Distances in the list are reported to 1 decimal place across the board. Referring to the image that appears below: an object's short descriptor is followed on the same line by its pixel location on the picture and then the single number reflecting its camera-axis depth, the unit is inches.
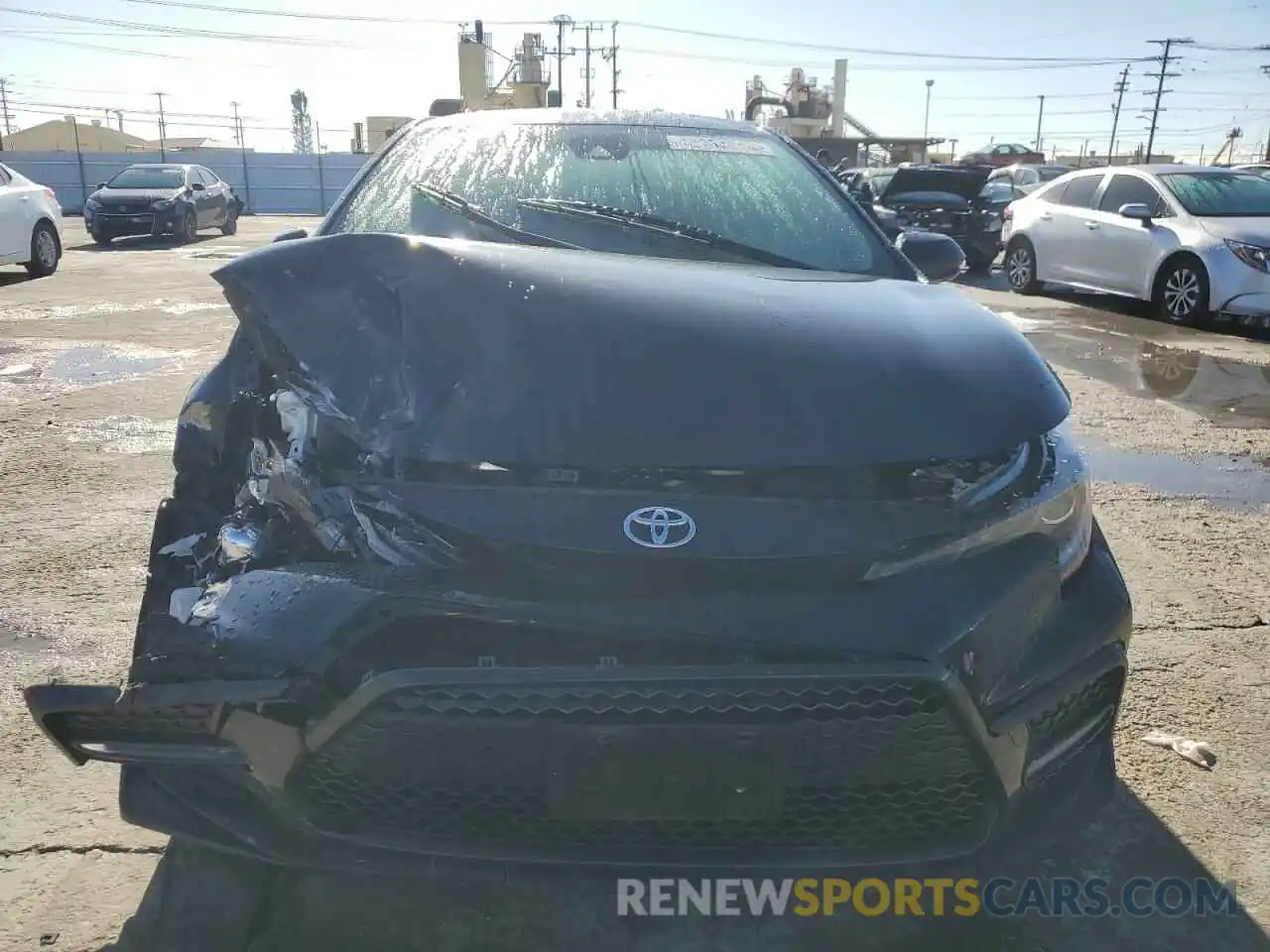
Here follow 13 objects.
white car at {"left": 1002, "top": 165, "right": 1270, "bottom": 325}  350.0
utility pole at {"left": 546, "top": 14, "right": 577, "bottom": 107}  1943.4
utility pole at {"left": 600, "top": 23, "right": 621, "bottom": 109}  2763.3
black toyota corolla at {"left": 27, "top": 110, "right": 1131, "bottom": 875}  58.6
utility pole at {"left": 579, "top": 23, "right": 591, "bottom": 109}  2517.7
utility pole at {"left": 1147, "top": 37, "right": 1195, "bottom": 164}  2829.7
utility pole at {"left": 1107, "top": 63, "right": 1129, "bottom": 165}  3061.0
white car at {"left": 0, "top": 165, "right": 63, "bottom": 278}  436.1
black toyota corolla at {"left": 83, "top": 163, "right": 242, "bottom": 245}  666.2
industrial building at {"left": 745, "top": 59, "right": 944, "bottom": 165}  1453.0
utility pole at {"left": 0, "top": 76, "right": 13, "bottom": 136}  2743.6
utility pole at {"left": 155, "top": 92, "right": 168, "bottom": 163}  1366.4
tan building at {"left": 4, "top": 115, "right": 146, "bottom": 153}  2630.4
